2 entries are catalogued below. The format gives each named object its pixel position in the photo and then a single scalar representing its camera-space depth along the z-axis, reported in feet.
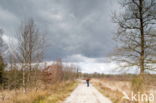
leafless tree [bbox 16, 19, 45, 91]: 43.98
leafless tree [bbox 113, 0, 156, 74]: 36.58
